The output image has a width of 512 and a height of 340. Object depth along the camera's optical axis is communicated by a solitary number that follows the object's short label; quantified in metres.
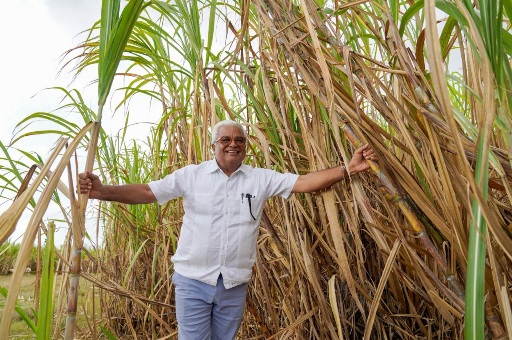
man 1.36
